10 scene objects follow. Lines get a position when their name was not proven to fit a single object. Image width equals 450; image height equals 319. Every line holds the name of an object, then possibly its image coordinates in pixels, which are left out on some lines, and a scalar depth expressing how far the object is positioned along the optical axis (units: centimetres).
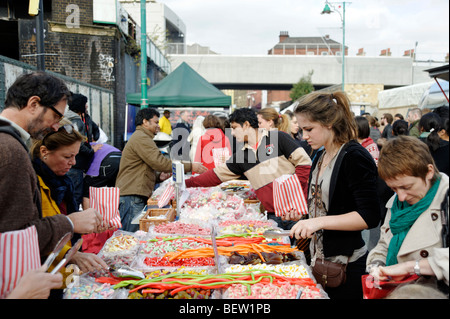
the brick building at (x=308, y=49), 3233
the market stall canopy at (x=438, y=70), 360
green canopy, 979
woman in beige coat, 165
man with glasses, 153
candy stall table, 222
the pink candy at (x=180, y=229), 343
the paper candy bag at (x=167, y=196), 421
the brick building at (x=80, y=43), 987
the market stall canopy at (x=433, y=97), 971
